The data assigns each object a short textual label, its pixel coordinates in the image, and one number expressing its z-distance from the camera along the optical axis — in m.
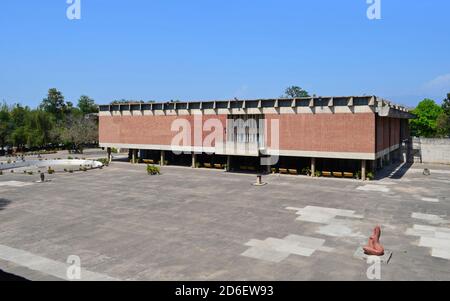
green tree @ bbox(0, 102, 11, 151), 75.51
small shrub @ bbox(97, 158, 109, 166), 53.61
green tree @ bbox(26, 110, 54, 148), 79.19
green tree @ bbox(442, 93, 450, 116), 80.12
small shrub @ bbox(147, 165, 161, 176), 44.00
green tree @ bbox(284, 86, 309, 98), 145.96
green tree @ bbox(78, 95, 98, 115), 112.46
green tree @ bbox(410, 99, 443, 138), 85.34
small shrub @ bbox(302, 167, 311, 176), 42.79
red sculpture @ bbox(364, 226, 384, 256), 16.64
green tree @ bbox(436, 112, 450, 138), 74.75
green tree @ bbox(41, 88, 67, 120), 106.69
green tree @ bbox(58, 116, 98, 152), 76.00
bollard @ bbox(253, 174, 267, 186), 36.47
